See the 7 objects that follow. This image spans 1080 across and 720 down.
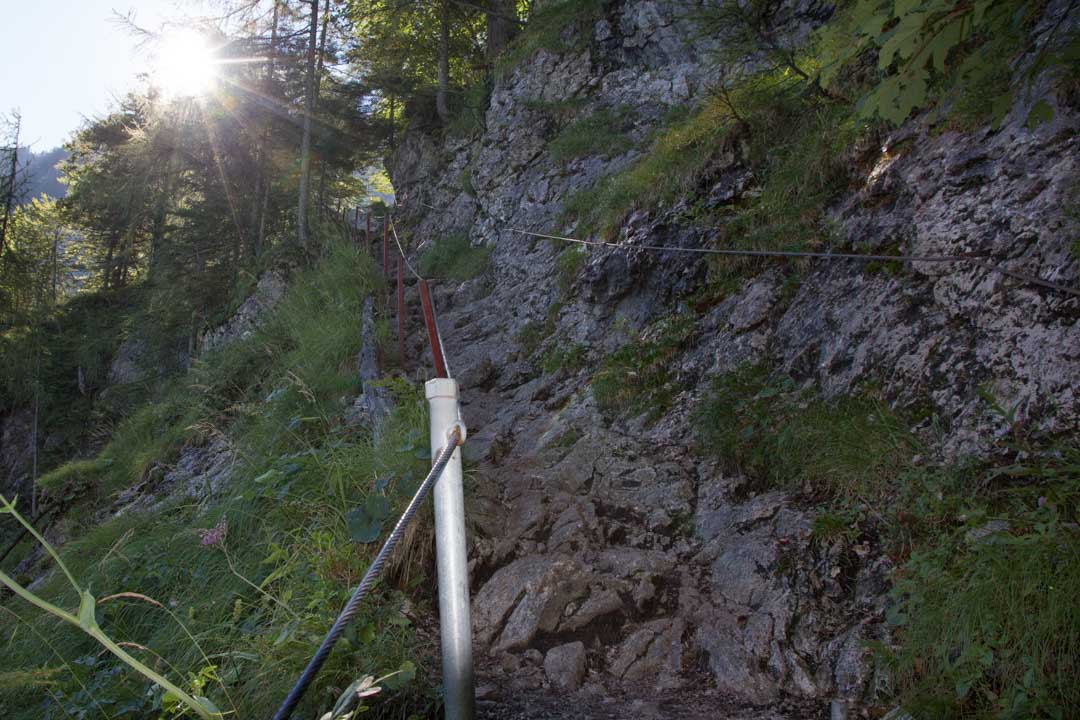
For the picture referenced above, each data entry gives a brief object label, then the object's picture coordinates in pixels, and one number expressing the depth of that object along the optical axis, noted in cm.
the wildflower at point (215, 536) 304
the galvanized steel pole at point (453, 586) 183
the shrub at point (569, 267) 722
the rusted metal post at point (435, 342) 403
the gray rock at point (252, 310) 1272
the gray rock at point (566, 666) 275
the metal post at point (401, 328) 642
